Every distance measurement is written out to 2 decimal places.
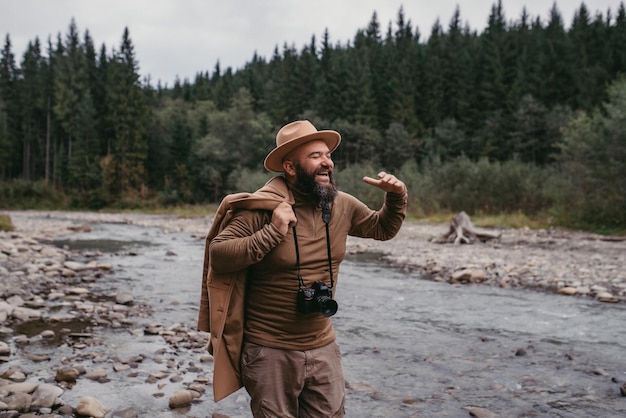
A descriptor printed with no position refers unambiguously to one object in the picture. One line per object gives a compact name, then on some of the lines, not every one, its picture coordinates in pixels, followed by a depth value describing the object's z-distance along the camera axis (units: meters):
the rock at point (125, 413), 4.63
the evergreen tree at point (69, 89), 68.25
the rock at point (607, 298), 9.54
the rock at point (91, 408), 4.52
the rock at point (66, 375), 5.37
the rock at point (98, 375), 5.49
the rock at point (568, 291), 10.32
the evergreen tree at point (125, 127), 57.78
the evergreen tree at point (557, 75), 63.09
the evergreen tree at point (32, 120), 71.81
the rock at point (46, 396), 4.64
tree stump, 18.62
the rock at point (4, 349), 6.12
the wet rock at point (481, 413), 4.80
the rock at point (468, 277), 11.92
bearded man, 2.71
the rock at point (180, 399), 4.89
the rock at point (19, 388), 4.82
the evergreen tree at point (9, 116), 68.25
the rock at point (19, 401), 4.49
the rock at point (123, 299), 9.35
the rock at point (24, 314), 7.88
